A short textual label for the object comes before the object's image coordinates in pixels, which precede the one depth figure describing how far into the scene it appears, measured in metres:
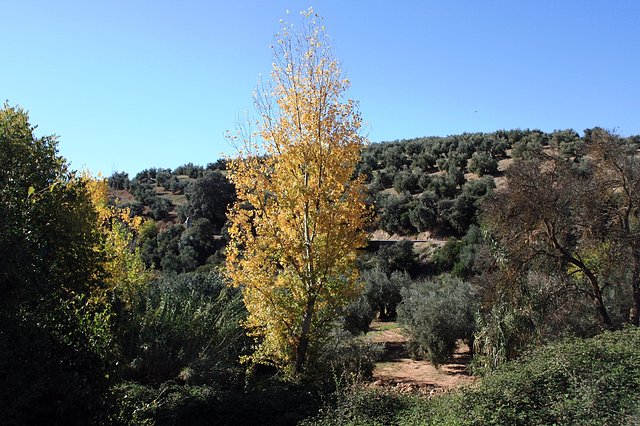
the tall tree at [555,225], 13.02
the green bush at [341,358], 9.48
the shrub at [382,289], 27.16
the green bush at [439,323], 15.81
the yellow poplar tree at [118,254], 11.52
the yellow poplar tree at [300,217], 8.84
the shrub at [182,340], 10.34
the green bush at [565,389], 5.84
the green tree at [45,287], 5.20
